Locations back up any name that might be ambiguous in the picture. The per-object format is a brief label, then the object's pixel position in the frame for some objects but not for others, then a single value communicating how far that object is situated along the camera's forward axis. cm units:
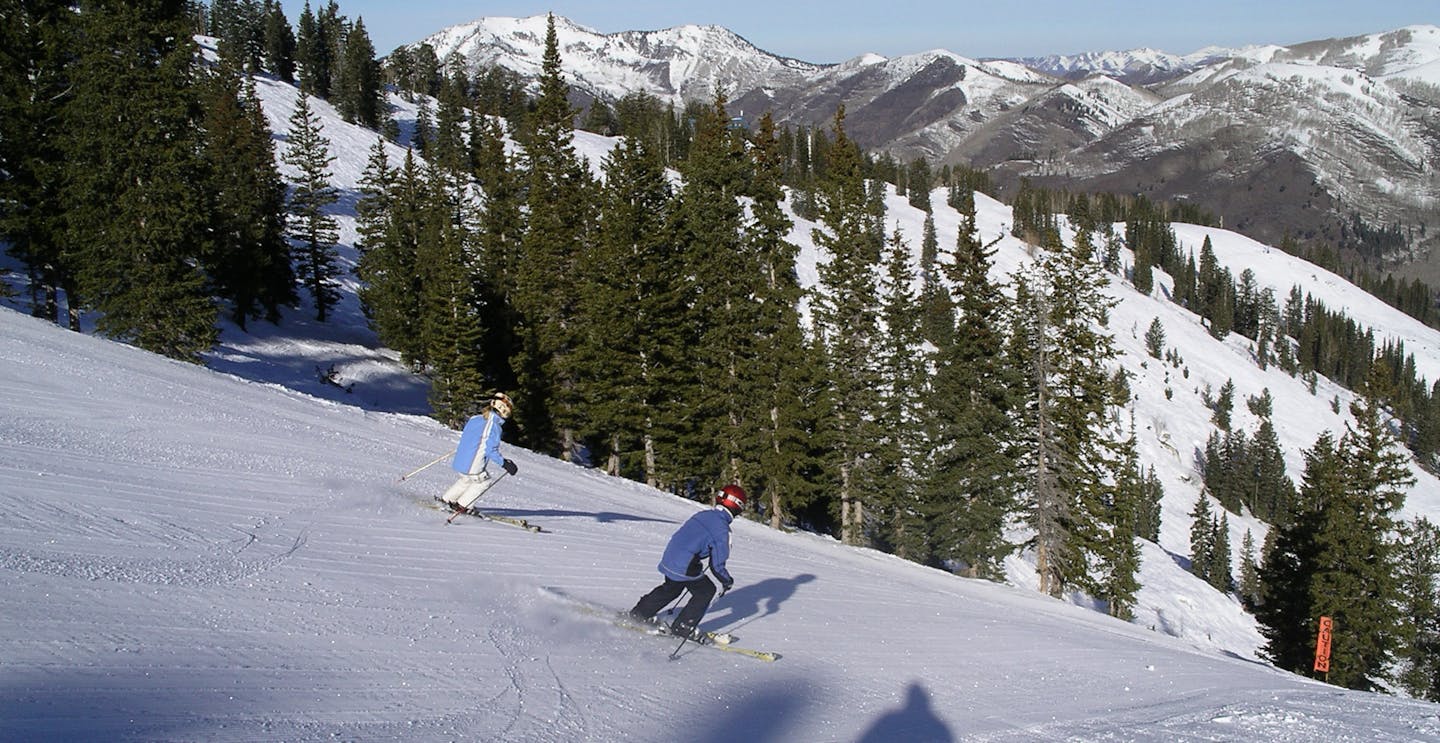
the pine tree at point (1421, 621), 3369
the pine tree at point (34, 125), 3022
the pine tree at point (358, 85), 10156
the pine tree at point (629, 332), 3384
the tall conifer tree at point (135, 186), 2936
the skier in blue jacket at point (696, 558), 991
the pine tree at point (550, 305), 3709
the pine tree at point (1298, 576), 3422
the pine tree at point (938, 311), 3491
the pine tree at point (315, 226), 5434
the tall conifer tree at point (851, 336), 3409
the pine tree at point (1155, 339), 13412
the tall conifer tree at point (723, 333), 3384
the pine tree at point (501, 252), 4259
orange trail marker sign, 2519
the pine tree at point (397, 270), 4741
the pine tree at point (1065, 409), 3153
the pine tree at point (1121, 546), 3250
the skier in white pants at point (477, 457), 1322
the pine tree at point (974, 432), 3306
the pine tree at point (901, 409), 3425
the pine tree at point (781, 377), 3341
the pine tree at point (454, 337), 3578
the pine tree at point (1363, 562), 3219
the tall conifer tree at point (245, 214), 4444
